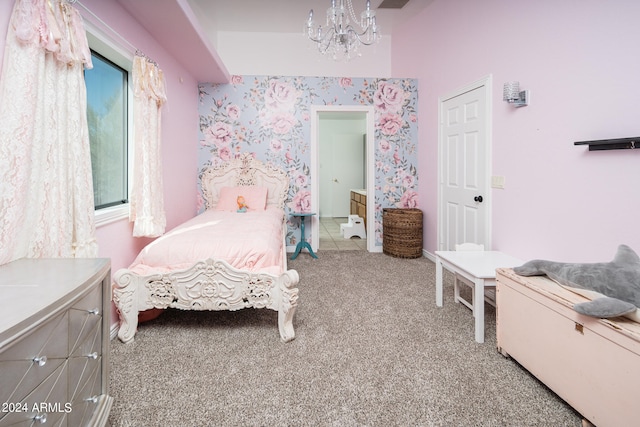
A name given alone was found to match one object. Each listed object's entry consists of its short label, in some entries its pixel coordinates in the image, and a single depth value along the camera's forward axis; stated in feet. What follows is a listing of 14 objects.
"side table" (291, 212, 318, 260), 14.67
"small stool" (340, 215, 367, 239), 19.27
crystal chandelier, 9.24
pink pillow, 13.67
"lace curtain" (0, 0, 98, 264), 4.77
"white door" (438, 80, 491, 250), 10.28
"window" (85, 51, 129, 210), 8.07
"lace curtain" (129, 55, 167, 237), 8.56
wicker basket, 14.20
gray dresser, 2.63
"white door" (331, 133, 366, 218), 27.22
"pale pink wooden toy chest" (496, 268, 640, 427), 4.02
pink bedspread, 7.61
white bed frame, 7.13
